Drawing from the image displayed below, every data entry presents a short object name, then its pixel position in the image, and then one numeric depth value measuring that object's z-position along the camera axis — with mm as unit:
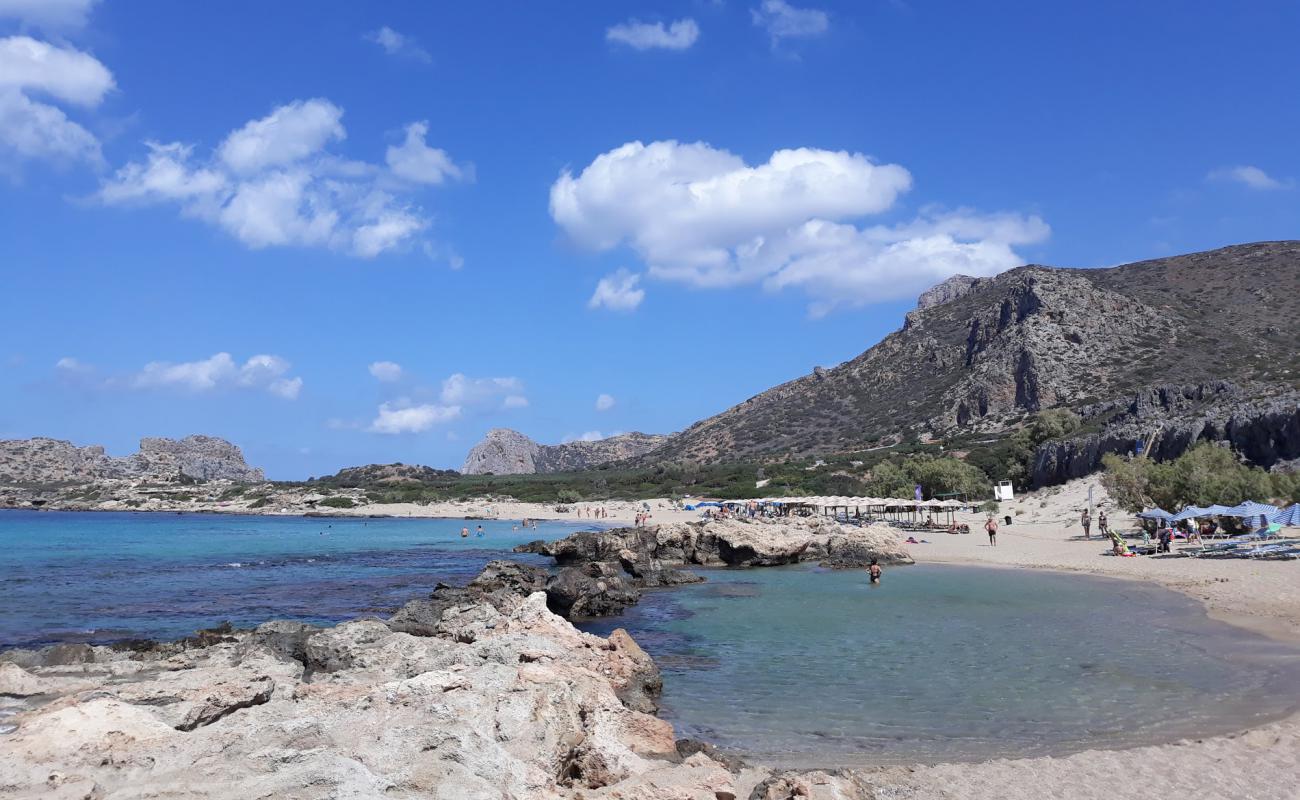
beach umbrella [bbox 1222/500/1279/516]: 25750
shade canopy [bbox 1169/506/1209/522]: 26844
